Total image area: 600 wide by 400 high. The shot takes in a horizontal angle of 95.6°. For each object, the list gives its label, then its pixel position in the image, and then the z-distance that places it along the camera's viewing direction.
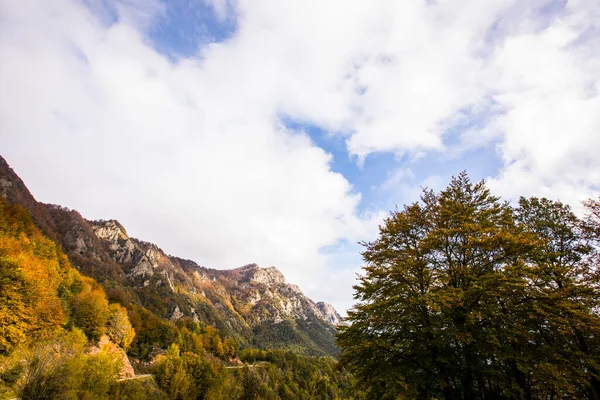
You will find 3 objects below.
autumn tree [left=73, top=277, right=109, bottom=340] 56.97
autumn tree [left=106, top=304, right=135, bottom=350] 64.50
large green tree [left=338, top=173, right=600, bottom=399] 11.17
